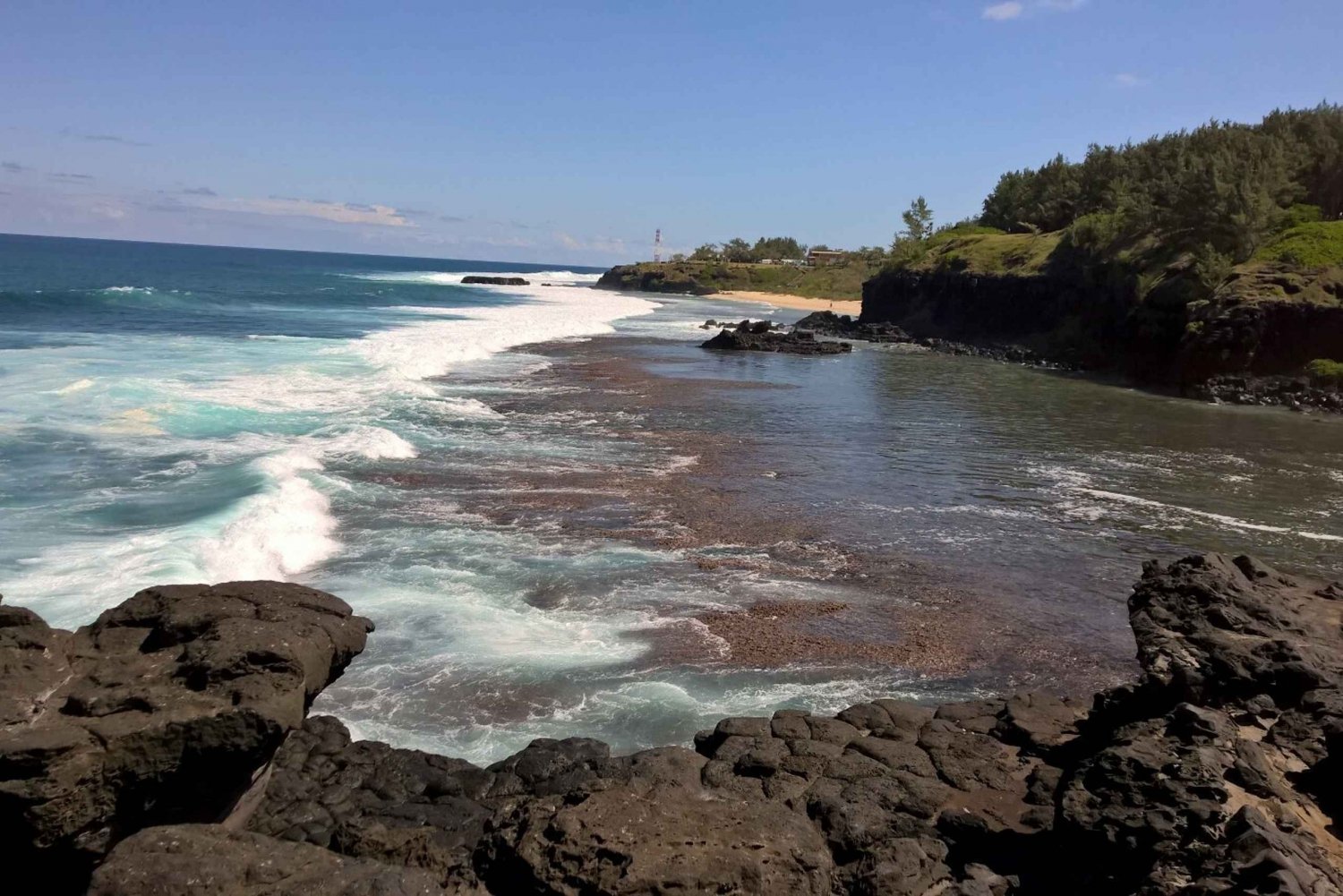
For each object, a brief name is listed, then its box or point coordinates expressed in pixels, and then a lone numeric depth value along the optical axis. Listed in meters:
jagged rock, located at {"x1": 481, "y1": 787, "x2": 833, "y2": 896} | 6.53
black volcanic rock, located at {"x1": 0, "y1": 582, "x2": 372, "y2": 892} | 6.70
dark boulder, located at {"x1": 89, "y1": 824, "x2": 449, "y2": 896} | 5.91
